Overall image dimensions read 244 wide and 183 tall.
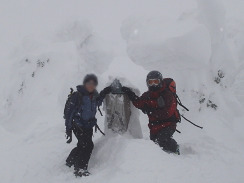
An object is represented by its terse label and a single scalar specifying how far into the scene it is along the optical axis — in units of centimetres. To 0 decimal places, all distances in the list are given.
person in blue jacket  495
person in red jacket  540
